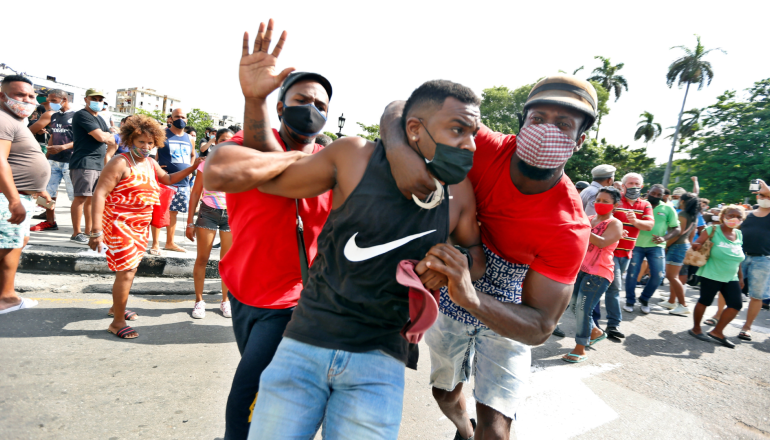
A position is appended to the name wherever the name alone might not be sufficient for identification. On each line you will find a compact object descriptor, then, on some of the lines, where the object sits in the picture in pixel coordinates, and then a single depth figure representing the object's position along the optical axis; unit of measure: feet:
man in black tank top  4.89
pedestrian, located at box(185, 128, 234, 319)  14.60
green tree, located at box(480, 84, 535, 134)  132.87
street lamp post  59.72
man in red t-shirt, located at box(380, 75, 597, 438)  6.47
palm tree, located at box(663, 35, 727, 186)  98.48
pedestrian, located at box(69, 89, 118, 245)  21.52
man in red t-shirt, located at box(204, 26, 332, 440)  6.00
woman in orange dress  12.30
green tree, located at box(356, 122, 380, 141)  140.56
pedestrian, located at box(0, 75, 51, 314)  11.98
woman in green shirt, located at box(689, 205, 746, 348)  18.97
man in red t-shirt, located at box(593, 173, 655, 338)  19.22
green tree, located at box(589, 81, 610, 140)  116.39
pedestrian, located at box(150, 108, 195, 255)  23.33
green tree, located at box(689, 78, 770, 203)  70.38
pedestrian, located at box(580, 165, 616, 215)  18.75
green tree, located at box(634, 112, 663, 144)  126.31
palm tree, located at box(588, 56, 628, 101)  121.72
